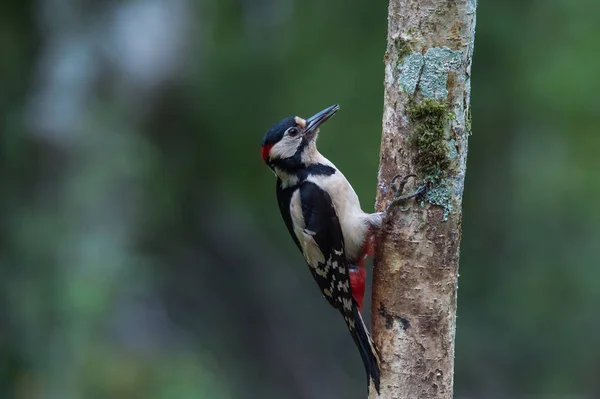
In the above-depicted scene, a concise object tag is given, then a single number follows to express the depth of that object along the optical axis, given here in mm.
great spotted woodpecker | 7070
